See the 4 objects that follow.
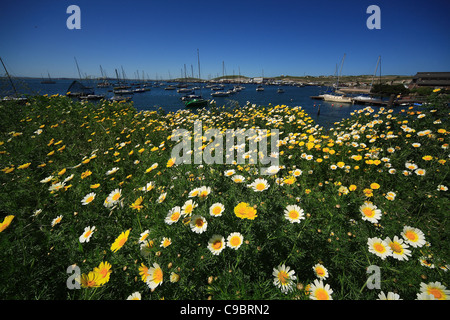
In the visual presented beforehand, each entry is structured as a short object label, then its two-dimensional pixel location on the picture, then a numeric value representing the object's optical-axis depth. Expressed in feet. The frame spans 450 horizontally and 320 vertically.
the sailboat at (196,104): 57.52
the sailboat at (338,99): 99.14
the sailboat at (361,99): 91.45
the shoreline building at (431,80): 123.13
